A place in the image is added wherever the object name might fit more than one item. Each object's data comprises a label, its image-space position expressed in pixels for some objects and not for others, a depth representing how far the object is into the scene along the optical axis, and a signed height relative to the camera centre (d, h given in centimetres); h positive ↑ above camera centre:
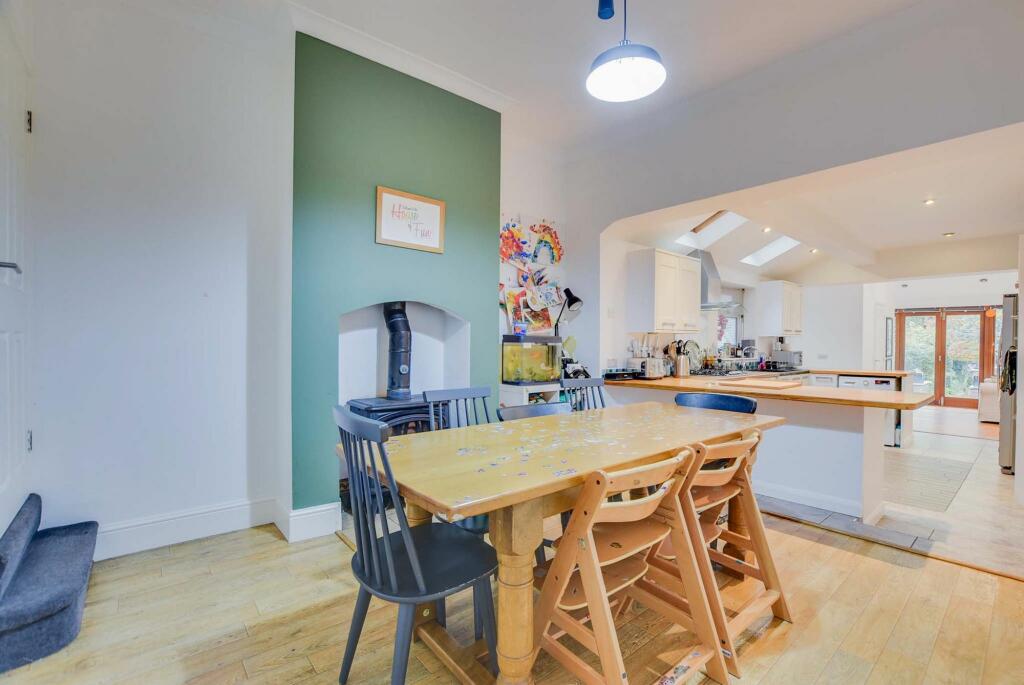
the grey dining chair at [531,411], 237 -39
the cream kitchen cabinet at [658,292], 429 +46
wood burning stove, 295 -31
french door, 884 -15
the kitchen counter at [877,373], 563 -40
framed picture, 293 +78
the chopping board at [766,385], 354 -36
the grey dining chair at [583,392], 283 -36
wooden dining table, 124 -41
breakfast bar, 298 -74
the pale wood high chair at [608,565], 131 -71
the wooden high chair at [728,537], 163 -81
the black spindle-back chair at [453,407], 232 -37
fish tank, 377 -18
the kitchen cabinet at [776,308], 661 +48
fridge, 401 -38
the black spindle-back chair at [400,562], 127 -72
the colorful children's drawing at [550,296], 423 +40
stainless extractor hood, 495 +62
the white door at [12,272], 179 +26
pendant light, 181 +113
